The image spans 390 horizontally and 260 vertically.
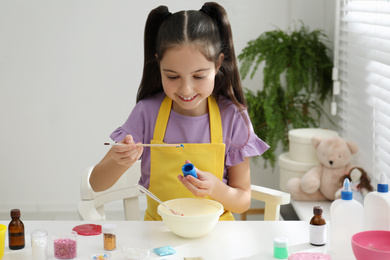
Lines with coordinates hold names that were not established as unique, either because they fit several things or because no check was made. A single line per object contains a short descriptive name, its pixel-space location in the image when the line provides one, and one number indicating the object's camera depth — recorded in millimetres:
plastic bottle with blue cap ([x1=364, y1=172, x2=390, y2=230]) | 1686
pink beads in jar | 1710
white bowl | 1763
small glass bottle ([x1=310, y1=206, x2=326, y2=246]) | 1752
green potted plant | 2982
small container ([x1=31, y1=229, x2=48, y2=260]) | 1703
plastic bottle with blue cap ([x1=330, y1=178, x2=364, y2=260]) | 1711
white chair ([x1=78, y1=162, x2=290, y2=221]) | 2043
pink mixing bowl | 1677
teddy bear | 2634
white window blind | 2439
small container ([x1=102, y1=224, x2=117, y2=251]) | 1745
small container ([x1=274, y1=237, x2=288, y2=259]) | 1710
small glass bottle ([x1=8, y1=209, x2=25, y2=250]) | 1751
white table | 1730
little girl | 1870
